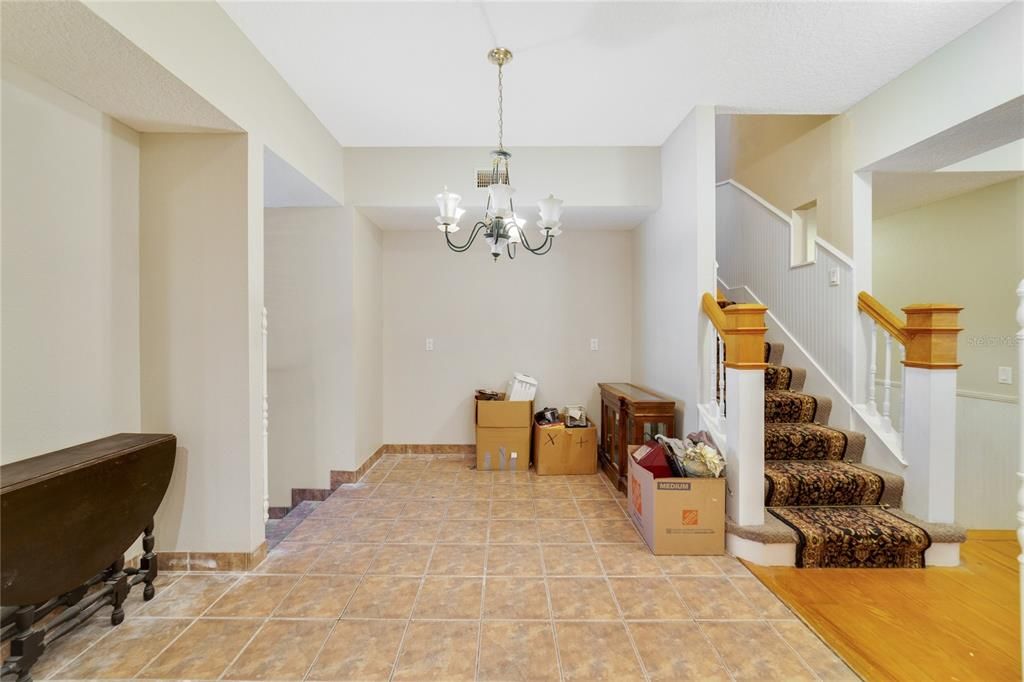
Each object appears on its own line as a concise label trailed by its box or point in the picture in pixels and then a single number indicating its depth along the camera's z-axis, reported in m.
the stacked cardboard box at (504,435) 3.76
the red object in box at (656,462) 2.53
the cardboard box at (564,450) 3.66
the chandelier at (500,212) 2.13
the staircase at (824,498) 2.17
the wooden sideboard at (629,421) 3.05
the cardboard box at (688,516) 2.29
